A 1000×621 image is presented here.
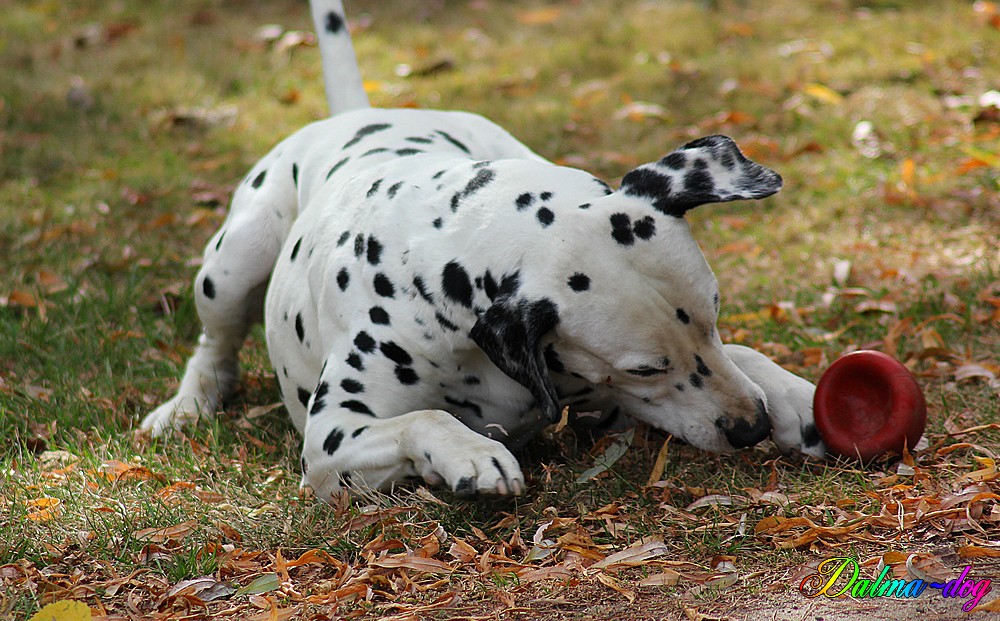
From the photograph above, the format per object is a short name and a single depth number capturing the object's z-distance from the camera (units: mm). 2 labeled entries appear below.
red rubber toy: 6992
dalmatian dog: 6352
